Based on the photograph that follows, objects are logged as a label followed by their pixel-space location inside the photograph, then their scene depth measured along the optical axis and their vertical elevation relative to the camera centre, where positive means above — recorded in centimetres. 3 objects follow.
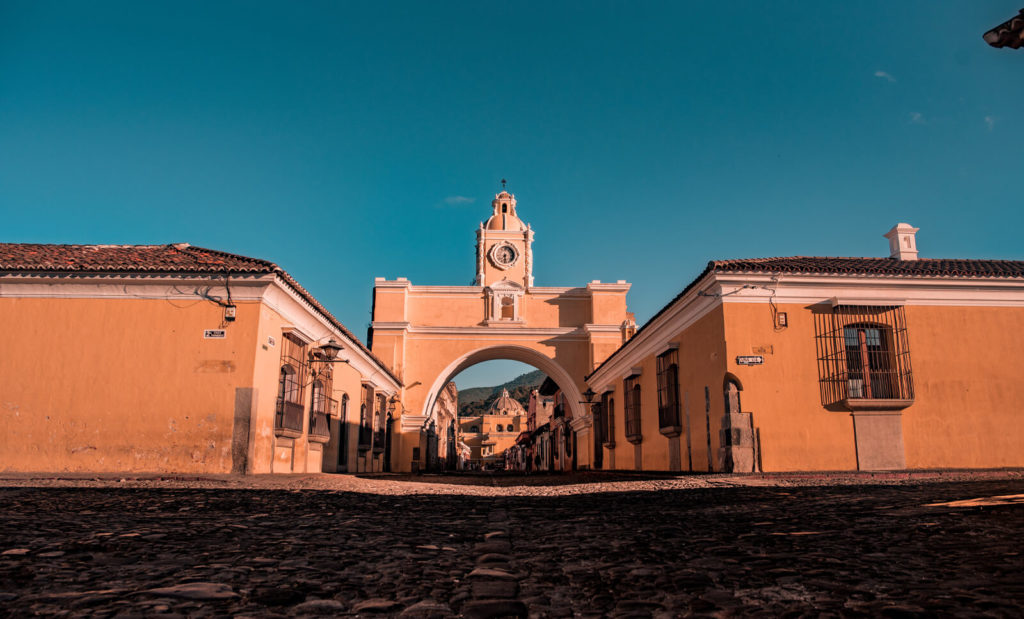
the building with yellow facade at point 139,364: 1131 +135
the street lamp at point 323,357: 1425 +191
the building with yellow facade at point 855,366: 1205 +148
